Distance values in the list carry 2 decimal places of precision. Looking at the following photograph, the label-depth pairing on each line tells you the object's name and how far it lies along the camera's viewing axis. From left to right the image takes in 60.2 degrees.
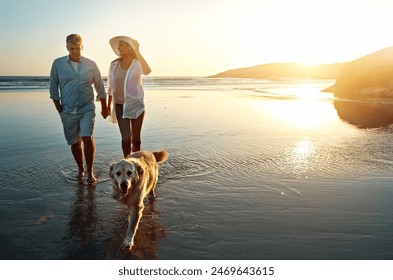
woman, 5.95
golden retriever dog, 3.83
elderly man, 5.76
